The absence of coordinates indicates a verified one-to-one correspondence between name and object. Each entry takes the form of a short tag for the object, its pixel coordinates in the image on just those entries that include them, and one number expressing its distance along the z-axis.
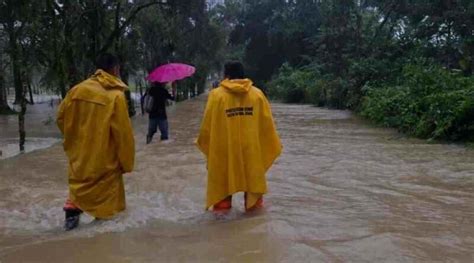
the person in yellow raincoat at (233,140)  6.06
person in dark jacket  13.41
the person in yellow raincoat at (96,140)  5.69
